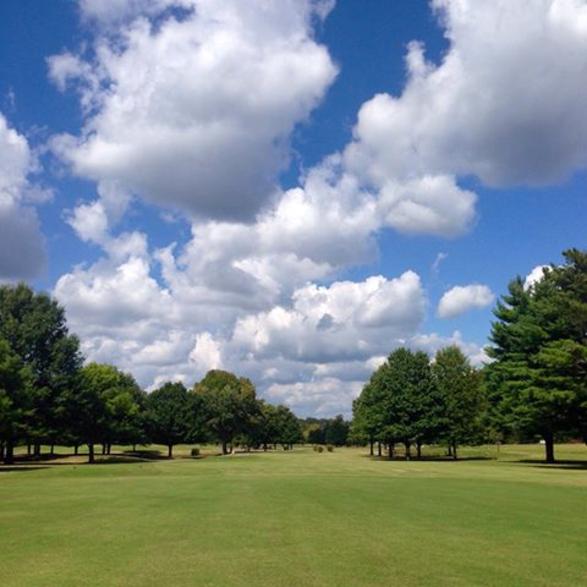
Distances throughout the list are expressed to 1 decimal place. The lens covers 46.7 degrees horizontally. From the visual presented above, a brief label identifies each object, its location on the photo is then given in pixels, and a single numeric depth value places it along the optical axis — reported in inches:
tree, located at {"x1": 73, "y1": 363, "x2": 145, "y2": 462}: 3184.1
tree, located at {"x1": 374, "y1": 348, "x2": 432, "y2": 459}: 3447.3
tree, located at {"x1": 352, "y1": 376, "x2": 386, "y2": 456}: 3563.0
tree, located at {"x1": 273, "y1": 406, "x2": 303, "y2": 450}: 6609.3
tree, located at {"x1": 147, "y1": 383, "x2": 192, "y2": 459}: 4505.4
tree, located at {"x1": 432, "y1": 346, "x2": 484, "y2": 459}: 3545.8
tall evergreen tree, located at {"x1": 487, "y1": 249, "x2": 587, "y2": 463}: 2140.7
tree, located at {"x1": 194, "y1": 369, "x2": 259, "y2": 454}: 4931.1
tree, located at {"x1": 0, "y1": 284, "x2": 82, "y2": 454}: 2977.4
